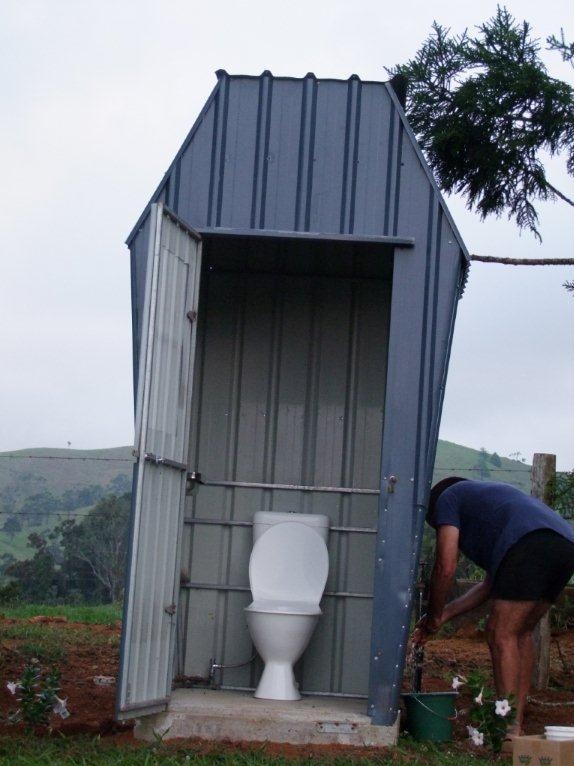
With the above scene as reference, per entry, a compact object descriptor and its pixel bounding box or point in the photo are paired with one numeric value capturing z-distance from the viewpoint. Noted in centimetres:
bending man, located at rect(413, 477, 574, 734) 492
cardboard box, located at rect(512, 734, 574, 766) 390
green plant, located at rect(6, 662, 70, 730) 477
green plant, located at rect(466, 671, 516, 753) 451
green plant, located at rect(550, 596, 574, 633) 738
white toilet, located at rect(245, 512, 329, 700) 579
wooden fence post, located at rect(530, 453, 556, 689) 642
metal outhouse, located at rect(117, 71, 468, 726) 482
